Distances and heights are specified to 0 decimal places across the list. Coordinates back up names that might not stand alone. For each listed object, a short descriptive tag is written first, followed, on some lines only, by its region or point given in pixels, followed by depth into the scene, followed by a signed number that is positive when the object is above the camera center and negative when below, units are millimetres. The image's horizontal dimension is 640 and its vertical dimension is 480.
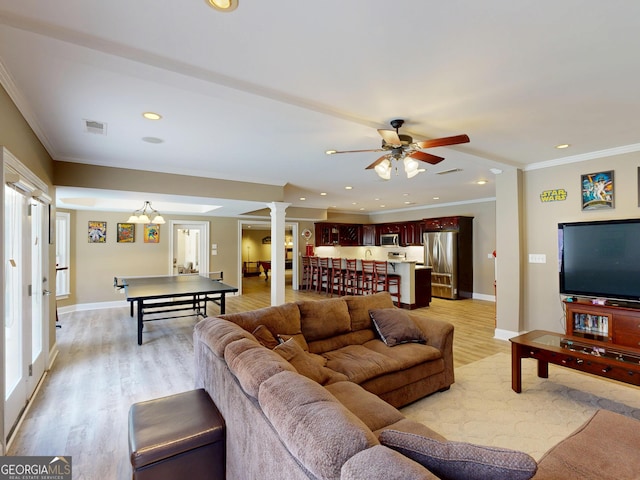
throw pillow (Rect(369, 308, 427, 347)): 2893 -798
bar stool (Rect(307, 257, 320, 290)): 8984 -855
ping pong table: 4312 -659
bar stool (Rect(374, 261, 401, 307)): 6859 -809
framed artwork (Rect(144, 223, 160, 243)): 7293 +289
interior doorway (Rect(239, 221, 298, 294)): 13055 -430
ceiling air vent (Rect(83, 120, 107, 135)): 2871 +1119
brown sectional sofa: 875 -678
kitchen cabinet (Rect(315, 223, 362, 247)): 10094 +300
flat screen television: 3547 -224
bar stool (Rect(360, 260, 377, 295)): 7082 -793
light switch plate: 4308 -238
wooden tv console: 3410 -953
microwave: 9883 +82
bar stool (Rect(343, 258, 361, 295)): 7703 -877
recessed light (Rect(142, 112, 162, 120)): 2691 +1127
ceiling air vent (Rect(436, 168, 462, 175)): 4754 +1096
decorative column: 5441 -144
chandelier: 5699 +699
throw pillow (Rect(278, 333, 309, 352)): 2575 -811
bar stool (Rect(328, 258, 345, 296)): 8078 -873
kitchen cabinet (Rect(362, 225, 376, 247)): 10713 +262
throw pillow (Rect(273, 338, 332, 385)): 2043 -784
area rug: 2277 -1399
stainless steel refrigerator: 7734 -533
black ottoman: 1486 -963
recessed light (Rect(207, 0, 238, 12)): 1456 +1122
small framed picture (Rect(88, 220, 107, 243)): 6672 +301
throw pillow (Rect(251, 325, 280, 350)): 2269 -684
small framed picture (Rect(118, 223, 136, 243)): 6996 +305
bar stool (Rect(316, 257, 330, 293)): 8603 -892
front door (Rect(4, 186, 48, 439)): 2371 -478
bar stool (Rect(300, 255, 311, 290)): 9413 -895
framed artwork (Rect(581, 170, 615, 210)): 3742 +601
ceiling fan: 2637 +826
